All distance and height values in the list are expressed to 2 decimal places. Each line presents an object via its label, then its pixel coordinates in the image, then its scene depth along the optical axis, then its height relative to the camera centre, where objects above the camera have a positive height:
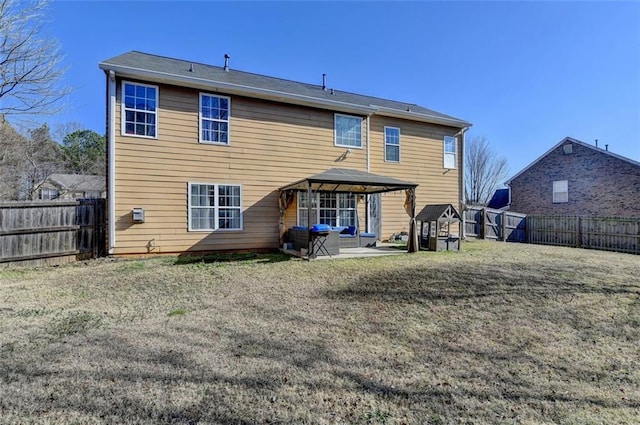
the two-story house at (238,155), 9.04 +2.20
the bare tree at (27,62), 9.45 +5.12
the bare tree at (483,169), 39.41 +6.28
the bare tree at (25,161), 16.66 +3.77
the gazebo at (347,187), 9.10 +1.08
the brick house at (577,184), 17.47 +2.20
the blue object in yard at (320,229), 9.02 -0.26
